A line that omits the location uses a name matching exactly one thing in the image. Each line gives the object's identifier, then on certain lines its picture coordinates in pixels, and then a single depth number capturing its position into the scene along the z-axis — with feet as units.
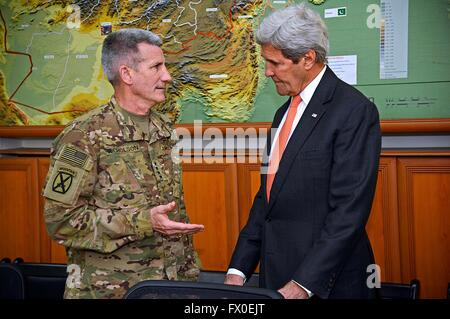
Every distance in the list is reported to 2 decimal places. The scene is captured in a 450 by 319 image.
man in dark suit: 5.95
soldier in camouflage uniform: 6.64
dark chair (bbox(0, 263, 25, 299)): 11.27
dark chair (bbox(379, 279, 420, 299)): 9.28
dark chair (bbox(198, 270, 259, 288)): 9.96
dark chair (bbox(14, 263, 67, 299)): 11.42
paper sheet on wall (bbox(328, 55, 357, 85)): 10.87
